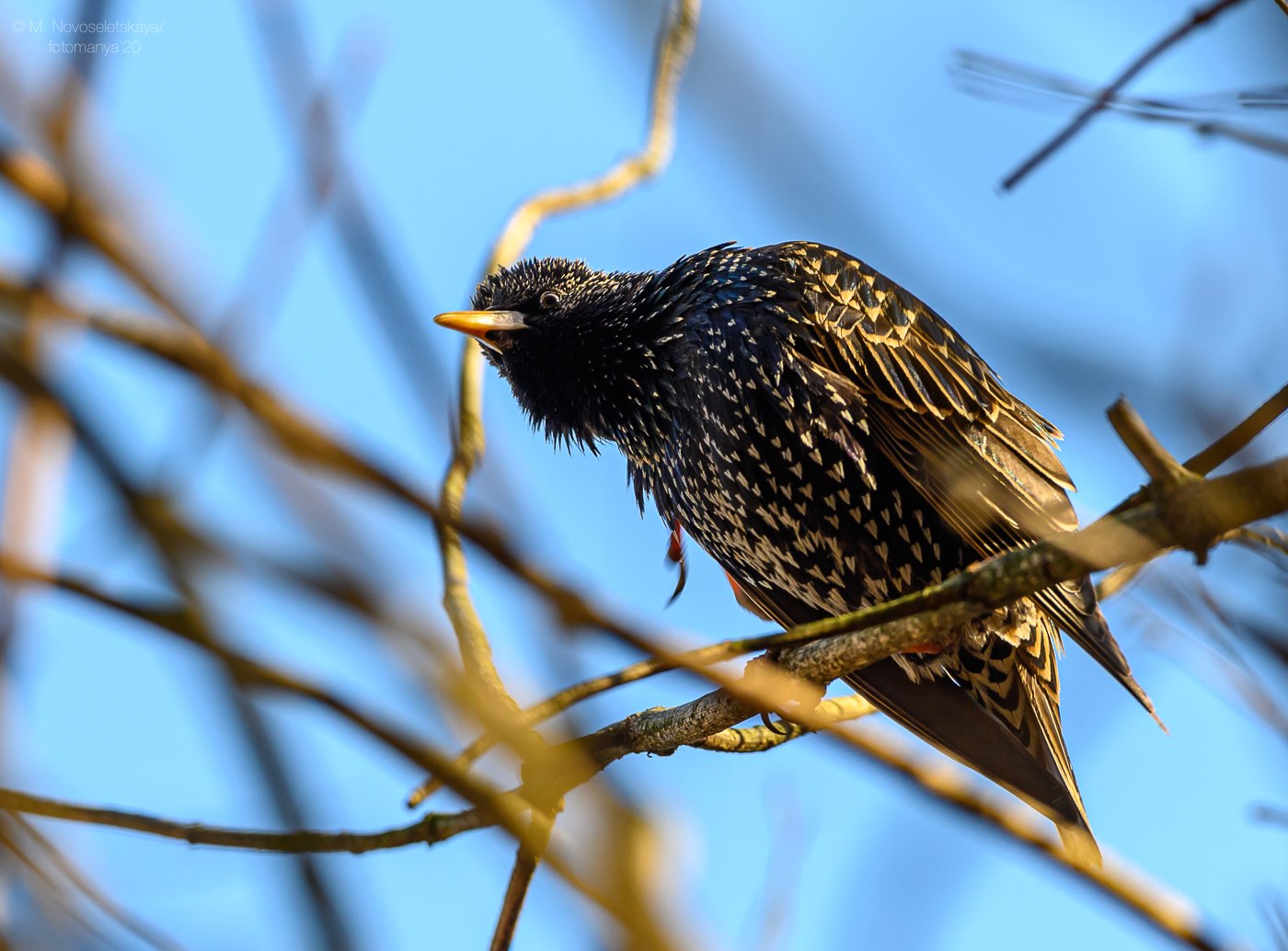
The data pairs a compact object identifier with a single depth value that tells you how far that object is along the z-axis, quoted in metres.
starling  10.59
